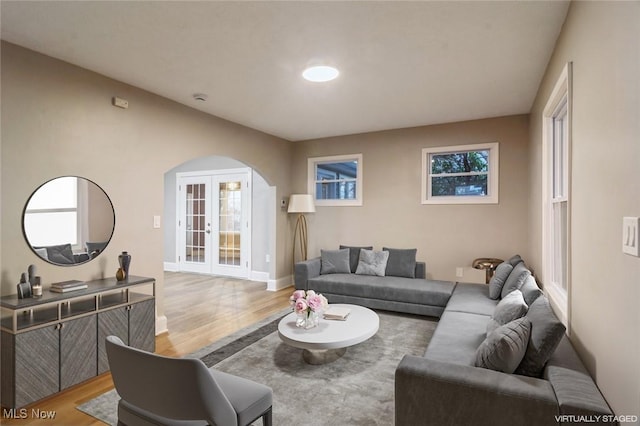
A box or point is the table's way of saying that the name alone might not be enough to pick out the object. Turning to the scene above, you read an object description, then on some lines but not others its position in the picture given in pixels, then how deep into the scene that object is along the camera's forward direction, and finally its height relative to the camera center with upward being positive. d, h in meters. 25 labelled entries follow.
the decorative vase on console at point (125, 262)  3.24 -0.48
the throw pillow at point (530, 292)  2.51 -0.60
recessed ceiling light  3.07 +1.29
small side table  4.43 -0.67
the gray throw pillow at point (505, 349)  1.71 -0.69
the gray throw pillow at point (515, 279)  3.08 -0.62
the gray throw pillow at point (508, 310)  2.26 -0.66
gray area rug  2.25 -1.32
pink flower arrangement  2.94 -0.78
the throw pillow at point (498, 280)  3.61 -0.72
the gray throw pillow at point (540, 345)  1.70 -0.66
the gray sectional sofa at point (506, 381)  1.44 -0.78
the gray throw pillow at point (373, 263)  4.93 -0.73
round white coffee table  2.71 -1.01
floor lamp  5.84 +0.02
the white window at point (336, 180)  5.80 +0.58
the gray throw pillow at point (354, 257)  5.20 -0.68
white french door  7.05 -0.24
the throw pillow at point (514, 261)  3.84 -0.54
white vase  3.00 -0.95
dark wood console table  2.33 -0.95
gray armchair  1.34 -0.74
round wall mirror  2.80 -0.08
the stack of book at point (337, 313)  3.22 -0.98
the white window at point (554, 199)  2.74 +0.12
